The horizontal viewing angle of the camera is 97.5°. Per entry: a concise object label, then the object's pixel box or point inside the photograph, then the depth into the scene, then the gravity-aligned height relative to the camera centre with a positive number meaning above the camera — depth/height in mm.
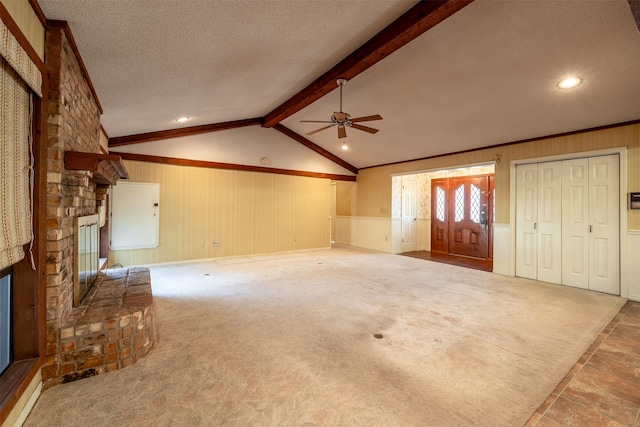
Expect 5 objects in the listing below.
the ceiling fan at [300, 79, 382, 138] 3824 +1317
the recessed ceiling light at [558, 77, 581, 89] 3326 +1613
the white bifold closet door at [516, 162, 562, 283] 4648 -106
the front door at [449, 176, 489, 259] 7023 -17
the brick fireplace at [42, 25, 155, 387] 1887 -487
